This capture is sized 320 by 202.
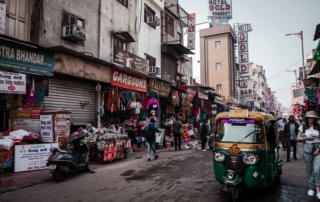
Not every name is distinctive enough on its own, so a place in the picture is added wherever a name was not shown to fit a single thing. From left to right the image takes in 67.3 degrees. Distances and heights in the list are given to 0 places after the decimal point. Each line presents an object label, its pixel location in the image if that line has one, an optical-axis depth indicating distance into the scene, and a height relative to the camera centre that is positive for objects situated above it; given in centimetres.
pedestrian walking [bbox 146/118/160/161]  1129 -85
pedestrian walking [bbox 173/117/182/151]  1490 -81
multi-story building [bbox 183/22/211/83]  4391 +1015
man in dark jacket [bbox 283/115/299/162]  1123 -84
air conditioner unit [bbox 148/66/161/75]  1920 +361
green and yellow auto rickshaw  514 -80
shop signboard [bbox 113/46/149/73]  1508 +361
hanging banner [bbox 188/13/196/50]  2541 +825
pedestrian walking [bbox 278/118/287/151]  1537 -72
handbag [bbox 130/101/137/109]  1493 +61
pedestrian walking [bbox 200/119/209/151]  1505 -113
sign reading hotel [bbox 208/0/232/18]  4455 +2002
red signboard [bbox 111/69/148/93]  1365 +205
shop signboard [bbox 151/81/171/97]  1750 +203
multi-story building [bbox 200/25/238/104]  4116 +974
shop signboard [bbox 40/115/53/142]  959 -55
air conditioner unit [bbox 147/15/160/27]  1967 +783
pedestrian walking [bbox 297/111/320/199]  554 -81
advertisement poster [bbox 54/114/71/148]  969 -60
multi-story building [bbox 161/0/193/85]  2256 +651
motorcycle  748 -149
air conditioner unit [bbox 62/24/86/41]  1170 +405
